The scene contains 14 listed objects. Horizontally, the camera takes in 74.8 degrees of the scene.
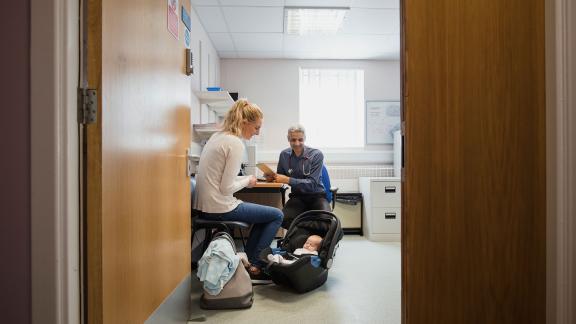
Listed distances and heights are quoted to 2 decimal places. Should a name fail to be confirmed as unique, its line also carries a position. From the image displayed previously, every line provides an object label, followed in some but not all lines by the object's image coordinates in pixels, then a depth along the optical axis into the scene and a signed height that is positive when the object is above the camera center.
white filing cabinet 4.16 -0.59
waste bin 4.53 -0.66
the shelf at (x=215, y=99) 3.63 +0.57
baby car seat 2.24 -0.63
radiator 4.80 -0.23
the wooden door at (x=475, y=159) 1.20 -0.01
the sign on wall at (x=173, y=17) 1.61 +0.61
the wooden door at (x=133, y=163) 1.00 -0.02
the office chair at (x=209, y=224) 2.22 -0.40
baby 2.47 -0.62
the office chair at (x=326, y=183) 3.44 -0.25
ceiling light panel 3.53 +1.35
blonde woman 2.24 -0.15
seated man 3.07 -0.18
